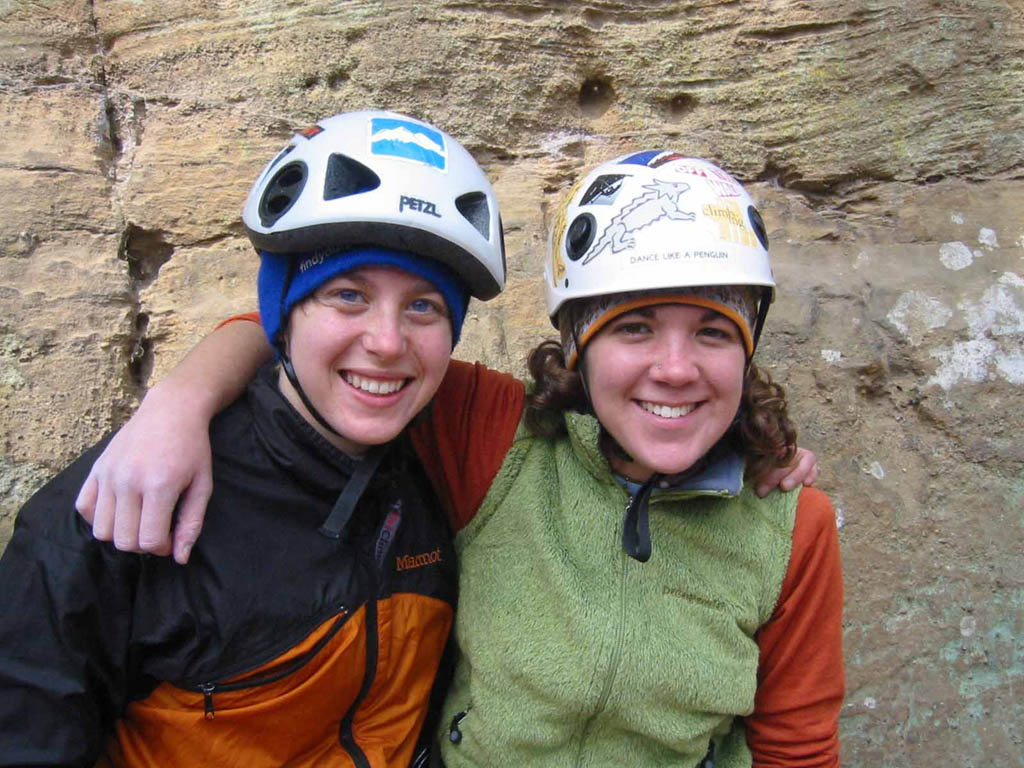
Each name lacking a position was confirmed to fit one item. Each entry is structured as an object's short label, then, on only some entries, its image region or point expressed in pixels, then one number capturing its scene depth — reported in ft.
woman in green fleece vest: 2.28
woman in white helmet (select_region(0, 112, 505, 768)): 1.92
